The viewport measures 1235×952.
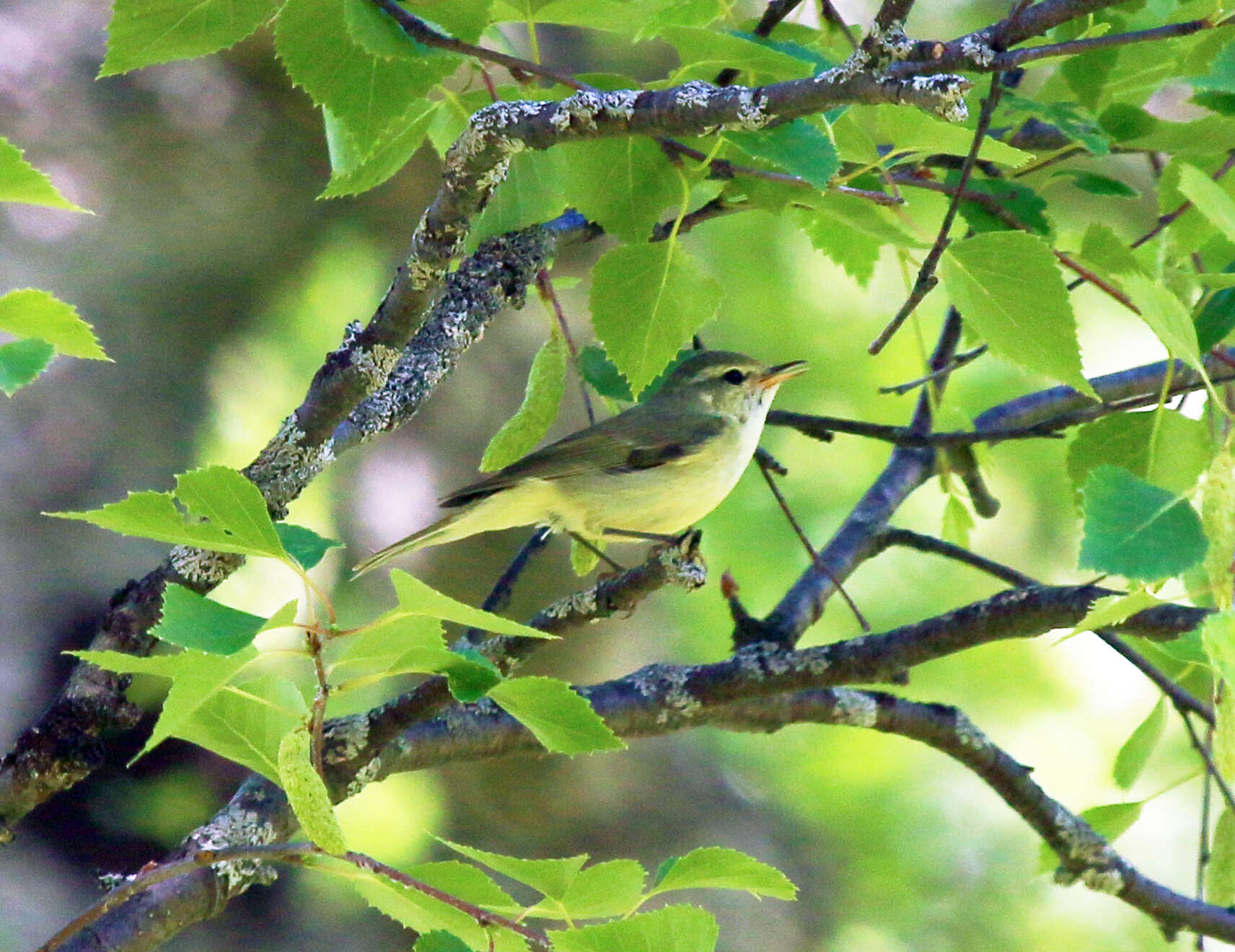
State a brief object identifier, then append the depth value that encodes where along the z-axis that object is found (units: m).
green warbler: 5.97
